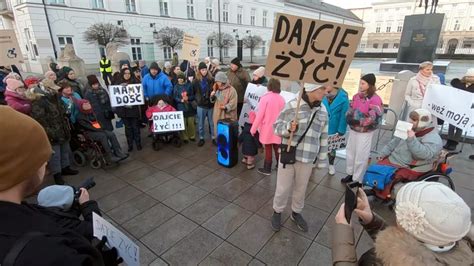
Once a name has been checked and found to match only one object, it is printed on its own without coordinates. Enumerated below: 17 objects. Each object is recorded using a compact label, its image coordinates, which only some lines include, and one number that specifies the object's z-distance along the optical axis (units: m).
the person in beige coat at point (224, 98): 5.27
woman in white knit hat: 1.07
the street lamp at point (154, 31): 25.75
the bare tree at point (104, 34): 21.30
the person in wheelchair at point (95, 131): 4.70
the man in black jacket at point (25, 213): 0.78
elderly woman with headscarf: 5.05
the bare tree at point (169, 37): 26.89
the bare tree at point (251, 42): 38.11
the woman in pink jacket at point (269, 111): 4.15
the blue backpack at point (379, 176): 3.44
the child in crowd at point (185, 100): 5.98
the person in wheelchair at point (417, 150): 3.13
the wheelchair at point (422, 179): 3.28
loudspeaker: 4.78
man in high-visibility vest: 10.88
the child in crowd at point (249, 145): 4.88
